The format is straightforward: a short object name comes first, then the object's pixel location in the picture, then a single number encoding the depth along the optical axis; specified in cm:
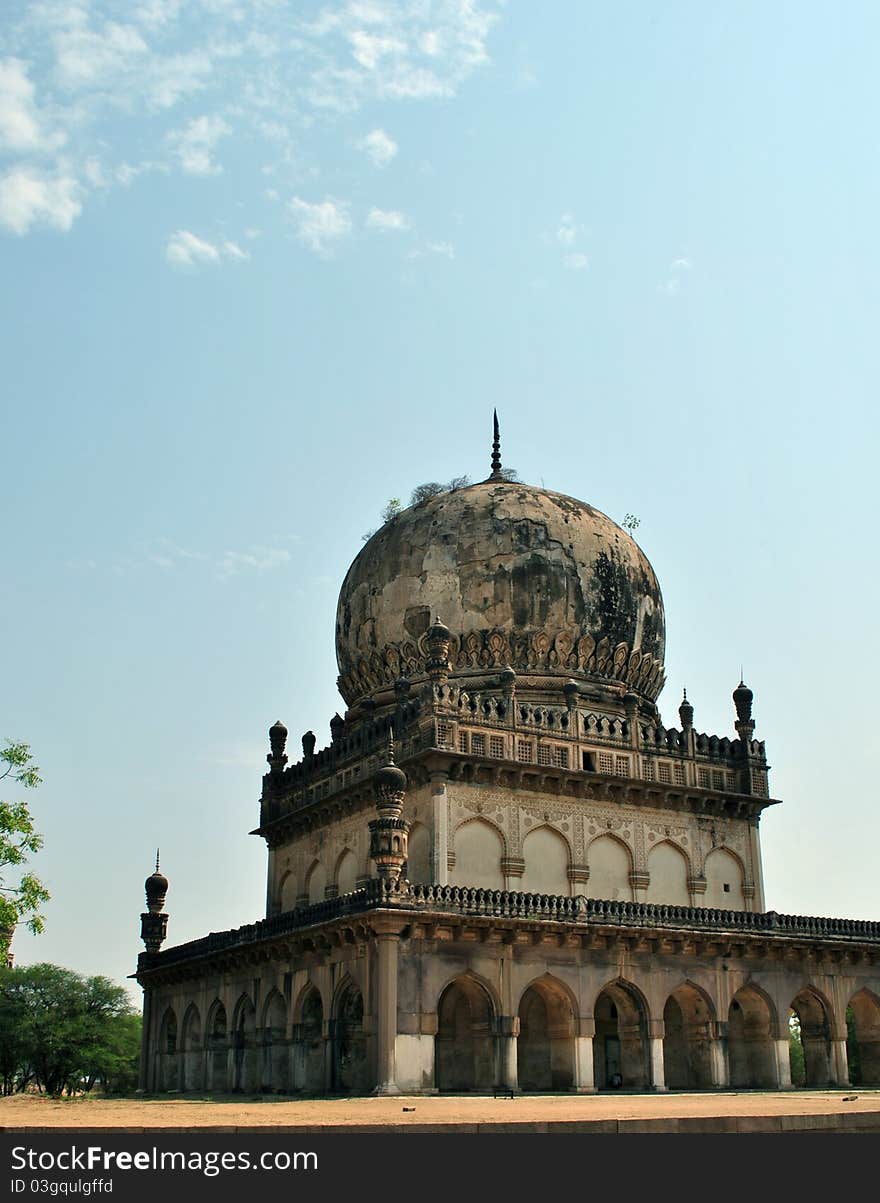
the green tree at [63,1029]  4475
